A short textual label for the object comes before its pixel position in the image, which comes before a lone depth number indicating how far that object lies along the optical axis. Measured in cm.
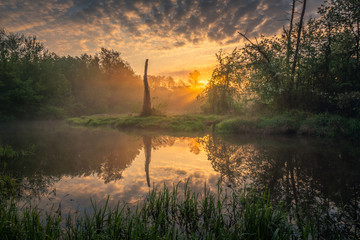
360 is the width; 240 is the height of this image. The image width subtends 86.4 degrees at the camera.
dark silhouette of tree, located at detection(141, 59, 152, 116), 2358
